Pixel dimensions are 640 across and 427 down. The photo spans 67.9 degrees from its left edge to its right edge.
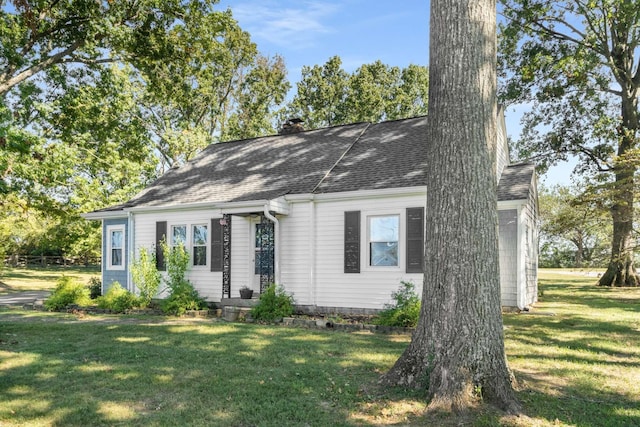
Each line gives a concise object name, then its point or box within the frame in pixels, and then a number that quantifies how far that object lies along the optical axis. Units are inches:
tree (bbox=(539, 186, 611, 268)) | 576.4
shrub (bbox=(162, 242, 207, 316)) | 500.7
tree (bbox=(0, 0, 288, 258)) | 638.5
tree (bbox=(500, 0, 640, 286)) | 858.8
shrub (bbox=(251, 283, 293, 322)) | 444.5
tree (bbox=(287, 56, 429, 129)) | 1392.7
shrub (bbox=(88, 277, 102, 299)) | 638.5
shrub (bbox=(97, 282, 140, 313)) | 528.4
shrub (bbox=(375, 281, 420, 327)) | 382.9
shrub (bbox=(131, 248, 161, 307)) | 548.4
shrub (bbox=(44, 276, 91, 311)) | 549.3
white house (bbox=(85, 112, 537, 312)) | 463.8
